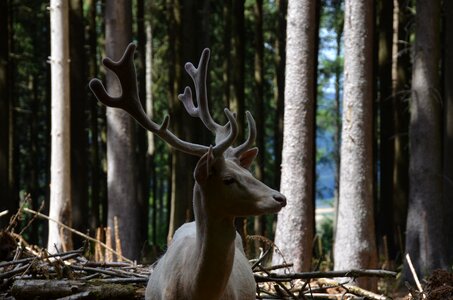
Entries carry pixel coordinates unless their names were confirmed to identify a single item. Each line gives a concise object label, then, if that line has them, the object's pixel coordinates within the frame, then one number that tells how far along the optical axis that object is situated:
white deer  9.97
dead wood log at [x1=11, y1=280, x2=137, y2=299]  12.96
